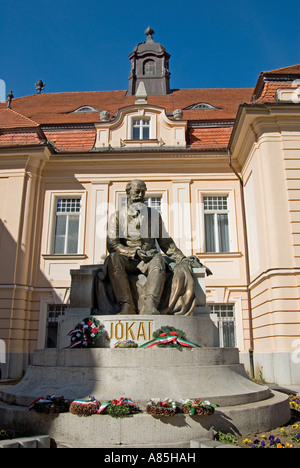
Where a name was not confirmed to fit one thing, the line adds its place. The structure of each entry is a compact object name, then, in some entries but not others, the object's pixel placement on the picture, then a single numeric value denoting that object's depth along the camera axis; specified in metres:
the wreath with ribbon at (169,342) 5.05
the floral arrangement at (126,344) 5.11
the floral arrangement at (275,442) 3.91
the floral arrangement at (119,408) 4.02
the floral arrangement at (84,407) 4.09
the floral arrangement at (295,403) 6.27
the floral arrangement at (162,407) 3.99
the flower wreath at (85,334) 5.43
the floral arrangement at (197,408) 4.07
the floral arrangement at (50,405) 4.16
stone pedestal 5.62
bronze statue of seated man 6.10
